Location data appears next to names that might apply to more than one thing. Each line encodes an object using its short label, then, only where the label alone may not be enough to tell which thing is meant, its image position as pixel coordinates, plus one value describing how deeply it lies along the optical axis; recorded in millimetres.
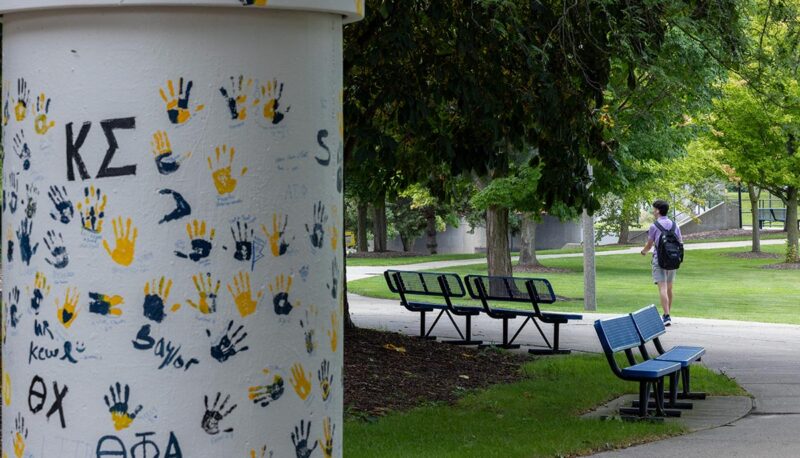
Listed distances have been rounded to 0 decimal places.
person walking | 17562
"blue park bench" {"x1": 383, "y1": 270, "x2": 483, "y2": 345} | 15656
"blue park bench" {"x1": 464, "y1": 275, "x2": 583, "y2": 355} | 14867
